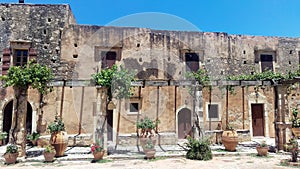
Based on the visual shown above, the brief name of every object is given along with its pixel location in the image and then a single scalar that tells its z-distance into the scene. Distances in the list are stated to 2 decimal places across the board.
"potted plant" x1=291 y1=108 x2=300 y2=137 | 9.88
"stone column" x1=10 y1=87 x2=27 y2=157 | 8.43
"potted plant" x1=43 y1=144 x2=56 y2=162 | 7.92
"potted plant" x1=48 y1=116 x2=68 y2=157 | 8.72
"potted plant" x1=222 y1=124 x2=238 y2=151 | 9.62
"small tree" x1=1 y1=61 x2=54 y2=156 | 8.37
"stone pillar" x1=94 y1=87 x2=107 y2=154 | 8.84
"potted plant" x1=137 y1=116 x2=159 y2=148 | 10.54
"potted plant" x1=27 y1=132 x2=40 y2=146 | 10.01
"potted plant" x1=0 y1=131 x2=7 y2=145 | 8.82
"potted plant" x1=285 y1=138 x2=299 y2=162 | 7.57
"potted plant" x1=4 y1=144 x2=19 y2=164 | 7.73
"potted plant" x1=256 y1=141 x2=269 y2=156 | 8.70
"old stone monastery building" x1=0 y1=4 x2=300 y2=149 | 11.95
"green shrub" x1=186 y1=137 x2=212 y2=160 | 8.38
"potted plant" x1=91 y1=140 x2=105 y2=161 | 8.16
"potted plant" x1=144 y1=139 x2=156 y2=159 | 8.38
